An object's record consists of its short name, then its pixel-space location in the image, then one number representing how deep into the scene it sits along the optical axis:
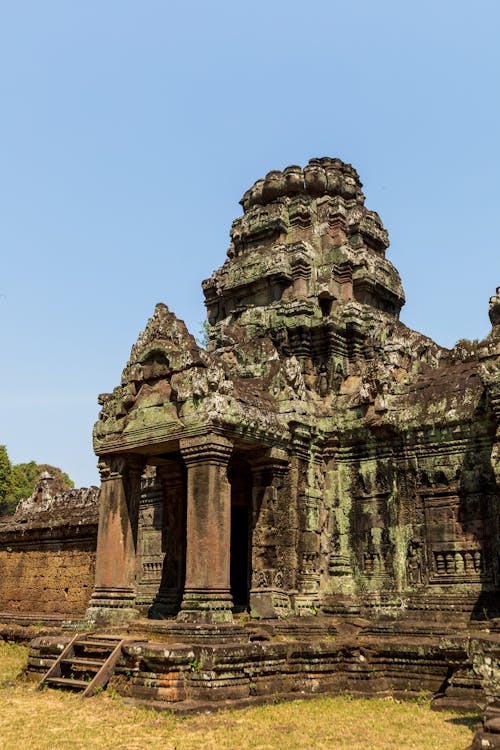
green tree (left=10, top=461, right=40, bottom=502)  43.47
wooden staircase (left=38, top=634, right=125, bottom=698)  9.63
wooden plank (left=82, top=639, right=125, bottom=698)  9.42
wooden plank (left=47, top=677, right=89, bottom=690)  9.79
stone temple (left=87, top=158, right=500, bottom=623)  11.20
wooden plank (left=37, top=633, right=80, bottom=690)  10.20
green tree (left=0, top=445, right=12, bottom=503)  42.00
